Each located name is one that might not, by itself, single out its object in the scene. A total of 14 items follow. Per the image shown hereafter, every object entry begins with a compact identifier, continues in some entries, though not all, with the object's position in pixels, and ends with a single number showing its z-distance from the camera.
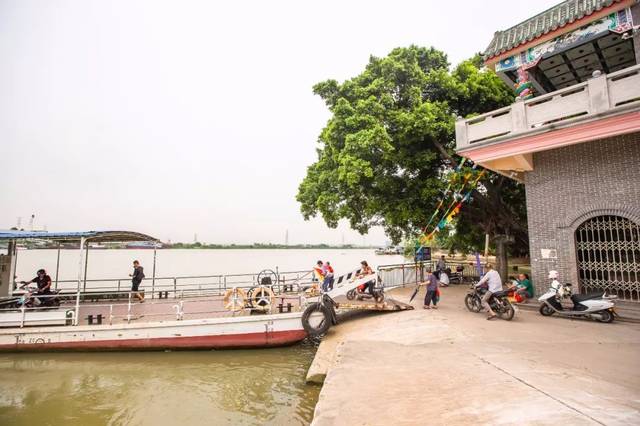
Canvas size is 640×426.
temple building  8.43
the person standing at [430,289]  10.57
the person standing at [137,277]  12.36
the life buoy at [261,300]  10.02
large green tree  13.59
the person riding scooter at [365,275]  11.45
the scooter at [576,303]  8.23
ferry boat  9.38
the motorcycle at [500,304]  8.83
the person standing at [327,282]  13.54
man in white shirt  9.02
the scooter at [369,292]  11.47
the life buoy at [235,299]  9.92
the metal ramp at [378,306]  10.32
